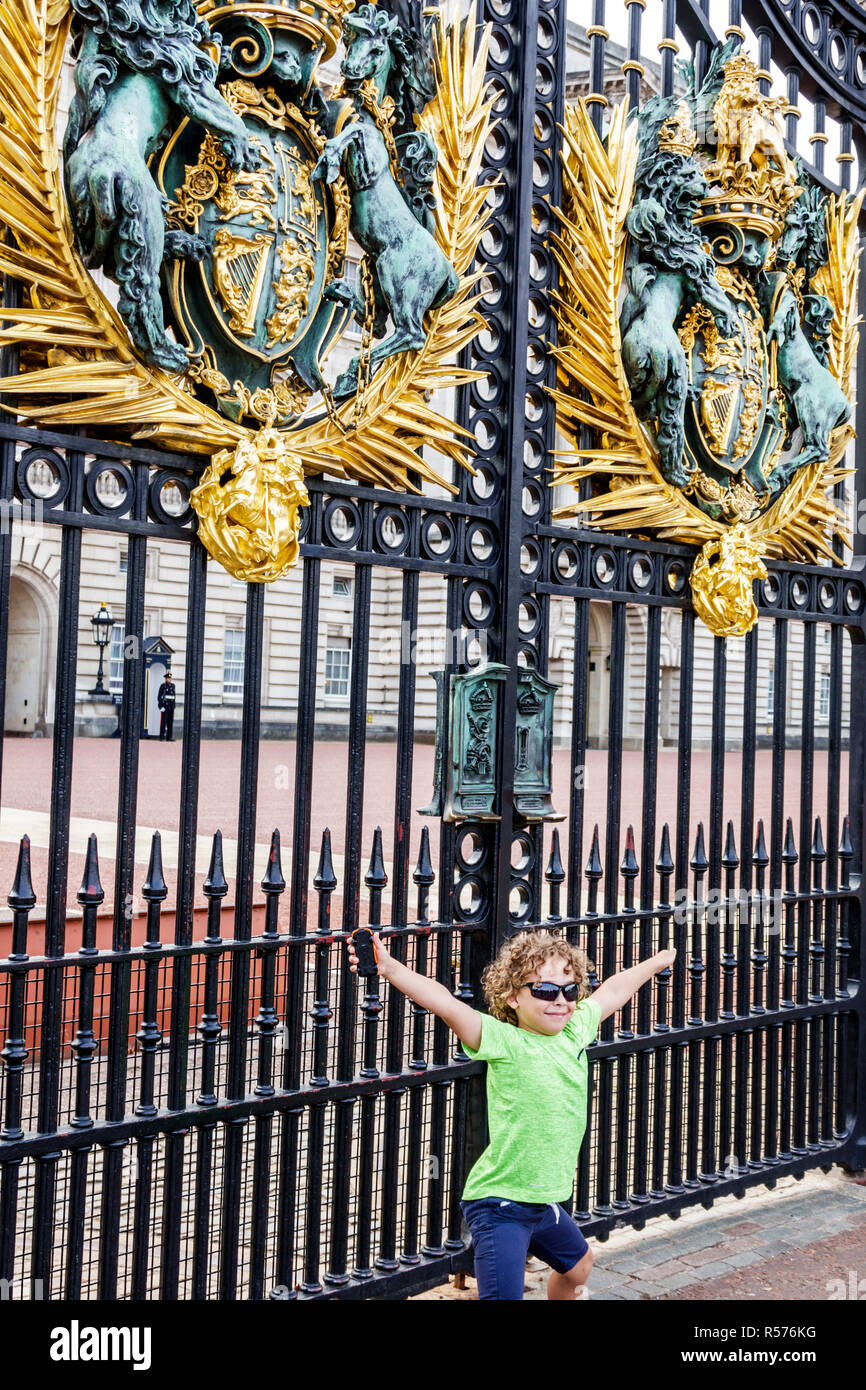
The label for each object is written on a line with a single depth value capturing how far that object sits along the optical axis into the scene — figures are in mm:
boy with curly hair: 3154
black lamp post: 18564
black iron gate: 3438
